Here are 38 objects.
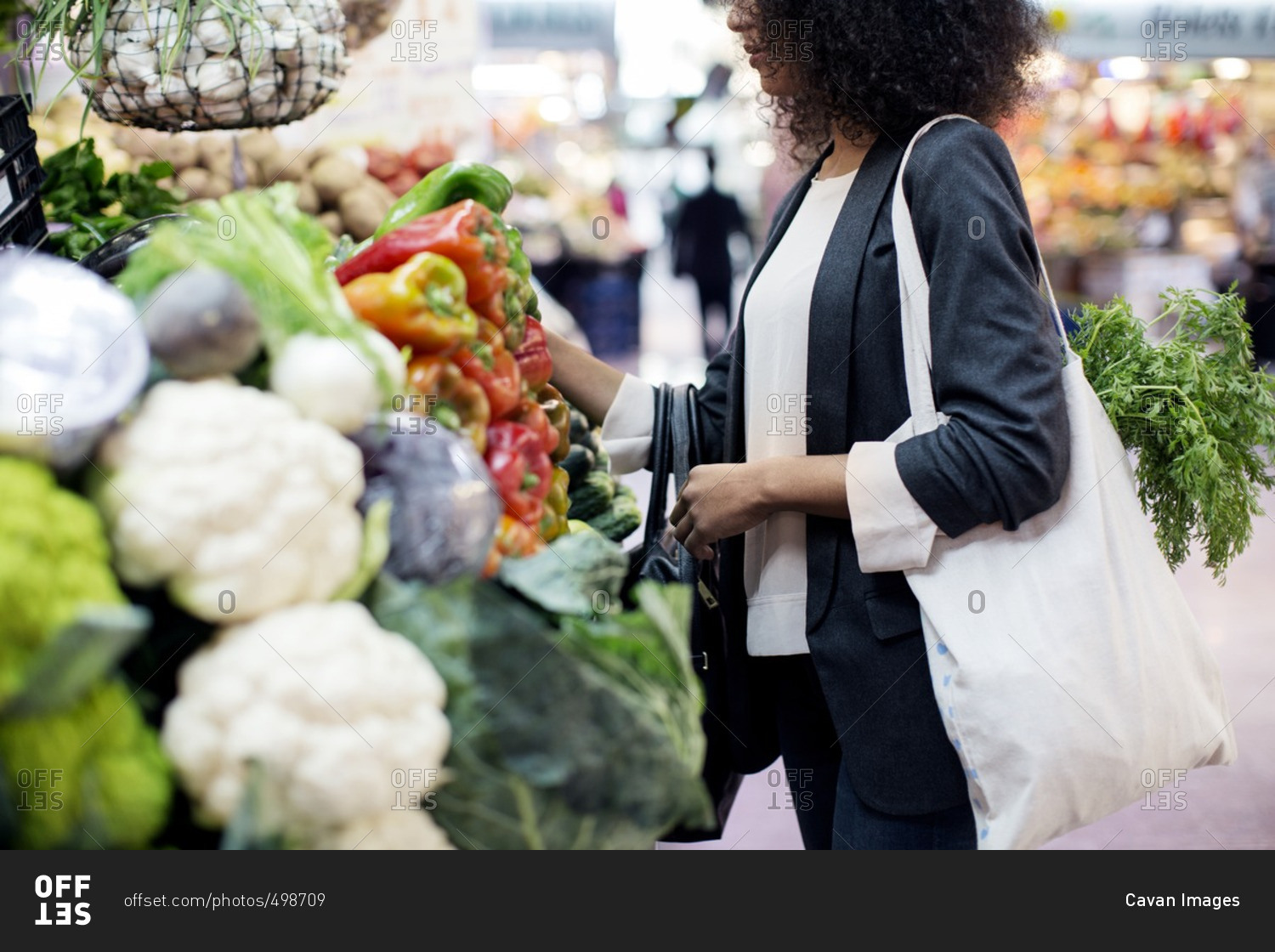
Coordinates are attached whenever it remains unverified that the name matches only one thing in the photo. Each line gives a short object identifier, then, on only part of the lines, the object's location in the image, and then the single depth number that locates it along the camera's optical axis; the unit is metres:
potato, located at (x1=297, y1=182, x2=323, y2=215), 2.66
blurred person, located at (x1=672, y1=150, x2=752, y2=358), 8.70
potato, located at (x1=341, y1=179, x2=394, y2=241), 2.68
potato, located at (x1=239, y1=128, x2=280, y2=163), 2.78
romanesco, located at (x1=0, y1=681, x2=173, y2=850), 0.78
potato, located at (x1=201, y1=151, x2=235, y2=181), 2.68
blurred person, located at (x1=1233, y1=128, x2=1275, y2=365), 8.58
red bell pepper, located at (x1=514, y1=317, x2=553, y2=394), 1.25
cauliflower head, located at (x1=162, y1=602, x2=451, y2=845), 0.78
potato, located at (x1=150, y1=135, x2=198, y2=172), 2.66
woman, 1.19
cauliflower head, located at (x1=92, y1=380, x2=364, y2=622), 0.80
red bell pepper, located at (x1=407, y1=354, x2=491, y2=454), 1.03
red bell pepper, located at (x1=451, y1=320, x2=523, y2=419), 1.09
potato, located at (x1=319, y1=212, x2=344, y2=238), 2.69
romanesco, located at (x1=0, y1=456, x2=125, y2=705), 0.75
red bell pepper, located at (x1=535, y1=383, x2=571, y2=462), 1.36
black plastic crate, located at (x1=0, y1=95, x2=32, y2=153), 1.32
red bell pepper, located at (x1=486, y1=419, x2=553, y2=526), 1.08
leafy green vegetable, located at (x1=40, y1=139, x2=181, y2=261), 1.77
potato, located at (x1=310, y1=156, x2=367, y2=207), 2.71
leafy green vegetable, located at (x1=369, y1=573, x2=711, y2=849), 0.86
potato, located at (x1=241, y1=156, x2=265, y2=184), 2.71
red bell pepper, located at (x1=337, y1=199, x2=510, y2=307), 1.09
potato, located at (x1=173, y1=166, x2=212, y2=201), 2.60
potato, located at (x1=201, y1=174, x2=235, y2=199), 2.63
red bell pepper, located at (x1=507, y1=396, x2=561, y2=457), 1.19
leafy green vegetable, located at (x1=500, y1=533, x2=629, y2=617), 0.96
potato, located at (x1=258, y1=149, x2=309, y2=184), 2.74
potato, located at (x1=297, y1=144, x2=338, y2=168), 2.80
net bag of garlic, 1.37
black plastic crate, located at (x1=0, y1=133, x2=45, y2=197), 1.28
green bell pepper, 1.26
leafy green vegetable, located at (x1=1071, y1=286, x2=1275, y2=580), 1.46
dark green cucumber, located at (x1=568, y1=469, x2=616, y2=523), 1.51
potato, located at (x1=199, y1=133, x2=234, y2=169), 2.69
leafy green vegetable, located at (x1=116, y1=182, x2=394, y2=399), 0.90
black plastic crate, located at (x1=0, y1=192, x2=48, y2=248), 1.27
